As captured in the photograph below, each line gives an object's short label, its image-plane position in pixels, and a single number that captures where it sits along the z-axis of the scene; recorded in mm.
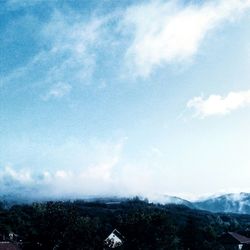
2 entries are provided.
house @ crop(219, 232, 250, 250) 95356
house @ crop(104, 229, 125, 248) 92938
